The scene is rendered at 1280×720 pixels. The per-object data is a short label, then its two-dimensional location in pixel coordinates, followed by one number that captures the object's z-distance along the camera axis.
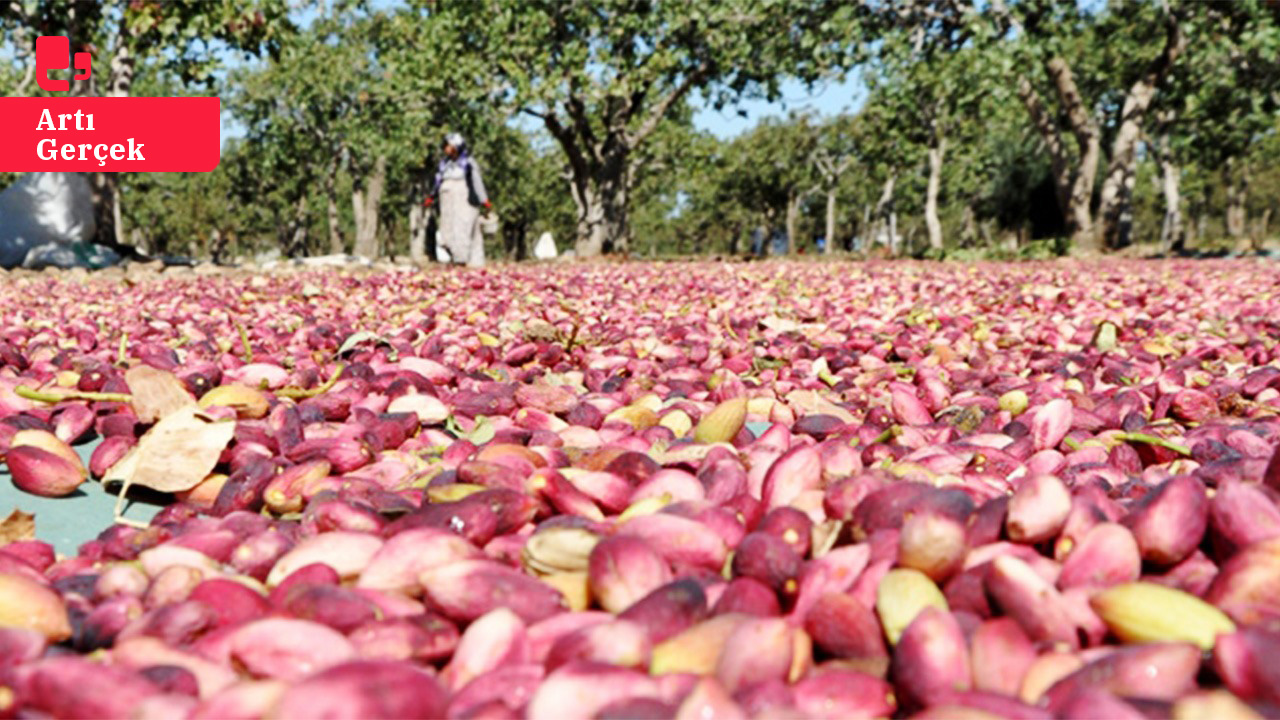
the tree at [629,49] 18.22
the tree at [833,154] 46.16
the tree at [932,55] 15.44
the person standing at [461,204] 14.79
